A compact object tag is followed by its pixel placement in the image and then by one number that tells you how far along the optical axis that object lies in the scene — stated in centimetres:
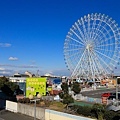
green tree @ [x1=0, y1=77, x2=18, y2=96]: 3677
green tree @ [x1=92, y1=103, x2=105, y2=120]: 1885
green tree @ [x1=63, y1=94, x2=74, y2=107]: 2531
